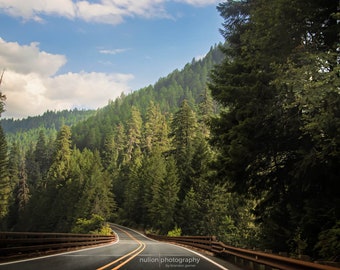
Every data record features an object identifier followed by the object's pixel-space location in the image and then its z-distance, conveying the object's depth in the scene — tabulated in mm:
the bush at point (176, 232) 48969
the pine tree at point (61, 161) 91375
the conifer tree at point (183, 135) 63094
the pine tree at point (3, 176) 63062
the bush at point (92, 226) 62966
